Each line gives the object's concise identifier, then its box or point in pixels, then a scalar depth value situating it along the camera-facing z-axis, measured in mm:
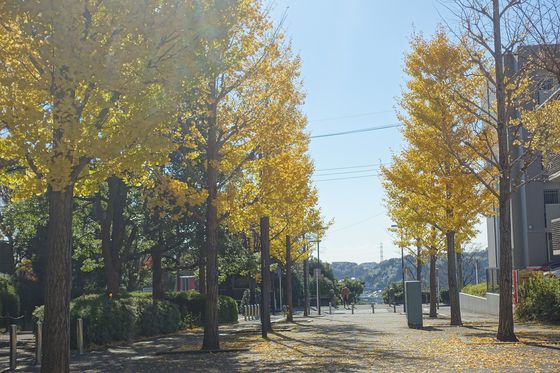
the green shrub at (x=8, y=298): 29562
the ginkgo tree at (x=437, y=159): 19766
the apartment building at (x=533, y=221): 44469
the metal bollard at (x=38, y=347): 14539
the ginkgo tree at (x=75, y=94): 9211
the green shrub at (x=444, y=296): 67800
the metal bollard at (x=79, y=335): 16422
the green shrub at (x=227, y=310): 33688
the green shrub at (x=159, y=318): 22484
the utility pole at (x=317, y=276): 48997
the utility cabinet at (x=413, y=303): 22984
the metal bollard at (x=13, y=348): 13537
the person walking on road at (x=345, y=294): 61031
